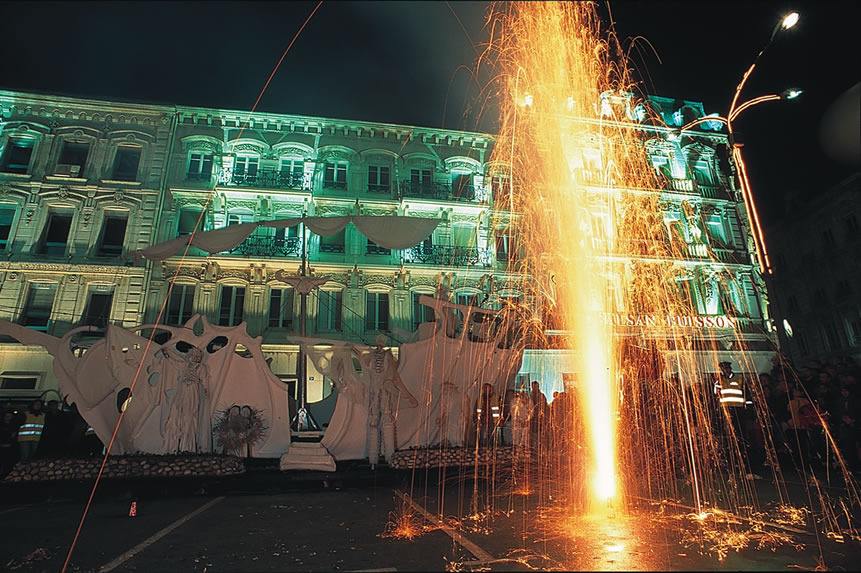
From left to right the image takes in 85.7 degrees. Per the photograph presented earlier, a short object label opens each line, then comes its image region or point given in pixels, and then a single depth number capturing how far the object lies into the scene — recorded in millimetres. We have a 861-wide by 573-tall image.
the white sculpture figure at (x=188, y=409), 10484
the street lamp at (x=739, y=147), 8688
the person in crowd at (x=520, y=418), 10742
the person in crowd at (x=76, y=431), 10820
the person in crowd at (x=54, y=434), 10235
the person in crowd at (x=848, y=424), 8359
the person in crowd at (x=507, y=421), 11230
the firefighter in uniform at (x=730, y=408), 8008
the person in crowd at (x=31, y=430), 11375
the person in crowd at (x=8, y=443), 9508
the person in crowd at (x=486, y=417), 11211
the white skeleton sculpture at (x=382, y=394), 10703
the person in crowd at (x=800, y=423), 9086
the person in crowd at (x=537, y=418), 11125
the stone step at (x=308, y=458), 10000
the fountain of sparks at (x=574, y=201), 6586
